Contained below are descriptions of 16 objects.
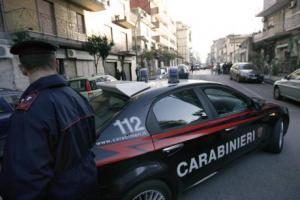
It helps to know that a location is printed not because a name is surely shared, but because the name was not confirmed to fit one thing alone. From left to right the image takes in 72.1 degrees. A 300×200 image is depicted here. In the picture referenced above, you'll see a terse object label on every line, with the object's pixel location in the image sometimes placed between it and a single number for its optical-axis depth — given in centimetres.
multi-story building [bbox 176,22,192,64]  8638
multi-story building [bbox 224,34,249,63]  5556
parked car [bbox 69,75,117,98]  772
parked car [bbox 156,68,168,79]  2294
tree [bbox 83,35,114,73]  1448
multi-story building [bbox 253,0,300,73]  1780
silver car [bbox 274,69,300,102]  708
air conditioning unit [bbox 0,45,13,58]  996
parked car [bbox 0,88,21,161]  375
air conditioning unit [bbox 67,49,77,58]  1421
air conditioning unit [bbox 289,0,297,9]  1836
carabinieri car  186
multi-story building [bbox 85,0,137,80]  1838
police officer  112
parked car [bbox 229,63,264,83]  1520
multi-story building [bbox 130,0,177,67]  3700
